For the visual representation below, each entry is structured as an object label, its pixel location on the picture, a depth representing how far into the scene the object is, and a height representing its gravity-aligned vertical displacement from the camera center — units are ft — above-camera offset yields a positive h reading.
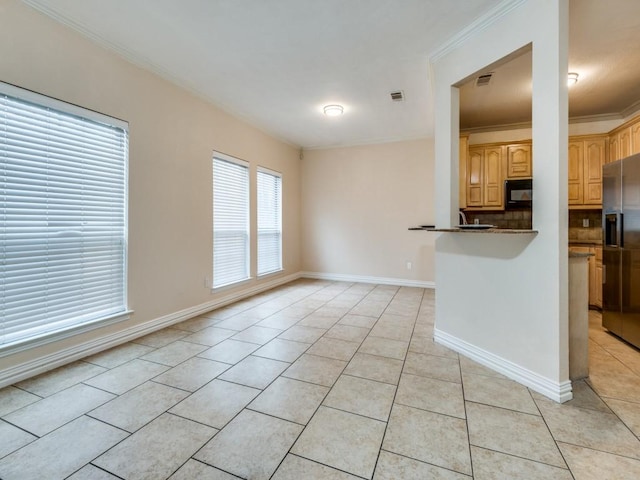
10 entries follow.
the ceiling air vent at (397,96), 12.43 +5.95
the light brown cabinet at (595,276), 13.23 -1.78
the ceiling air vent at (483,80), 10.64 +5.68
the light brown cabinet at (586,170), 13.84 +3.10
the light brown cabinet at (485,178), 15.39 +3.04
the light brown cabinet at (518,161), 14.83 +3.74
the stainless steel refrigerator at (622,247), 8.70 -0.35
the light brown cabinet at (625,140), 12.00 +4.03
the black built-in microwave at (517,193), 14.49 +2.11
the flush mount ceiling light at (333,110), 13.87 +5.96
